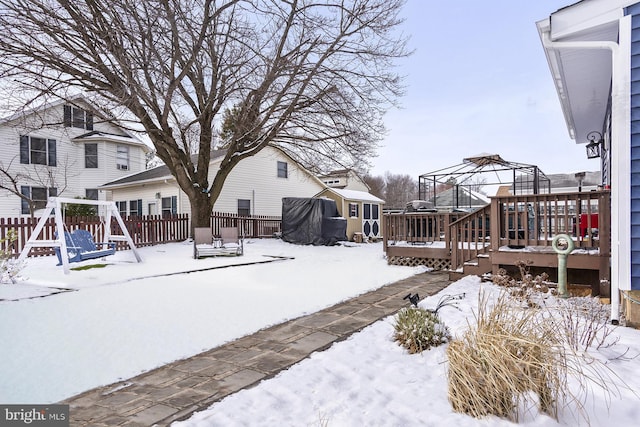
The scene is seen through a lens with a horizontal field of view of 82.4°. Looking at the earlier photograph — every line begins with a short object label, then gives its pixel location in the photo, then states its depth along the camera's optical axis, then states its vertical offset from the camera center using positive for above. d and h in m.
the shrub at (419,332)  3.23 -1.09
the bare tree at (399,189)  49.32 +3.32
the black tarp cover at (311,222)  14.88 -0.36
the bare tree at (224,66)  8.70 +4.18
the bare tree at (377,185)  46.94 +3.70
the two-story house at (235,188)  16.66 +1.36
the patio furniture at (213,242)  9.95 -0.78
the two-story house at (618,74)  3.71 +1.39
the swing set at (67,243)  6.53 -0.49
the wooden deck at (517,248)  4.83 -0.62
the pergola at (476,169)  11.32 +1.37
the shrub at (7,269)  5.61 -0.81
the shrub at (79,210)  15.95 +0.30
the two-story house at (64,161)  16.53 +2.82
